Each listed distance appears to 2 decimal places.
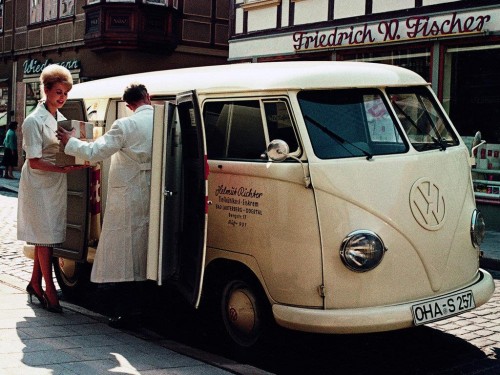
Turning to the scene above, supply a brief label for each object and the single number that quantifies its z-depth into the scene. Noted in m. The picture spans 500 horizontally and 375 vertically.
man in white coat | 6.02
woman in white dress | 6.45
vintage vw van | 5.20
